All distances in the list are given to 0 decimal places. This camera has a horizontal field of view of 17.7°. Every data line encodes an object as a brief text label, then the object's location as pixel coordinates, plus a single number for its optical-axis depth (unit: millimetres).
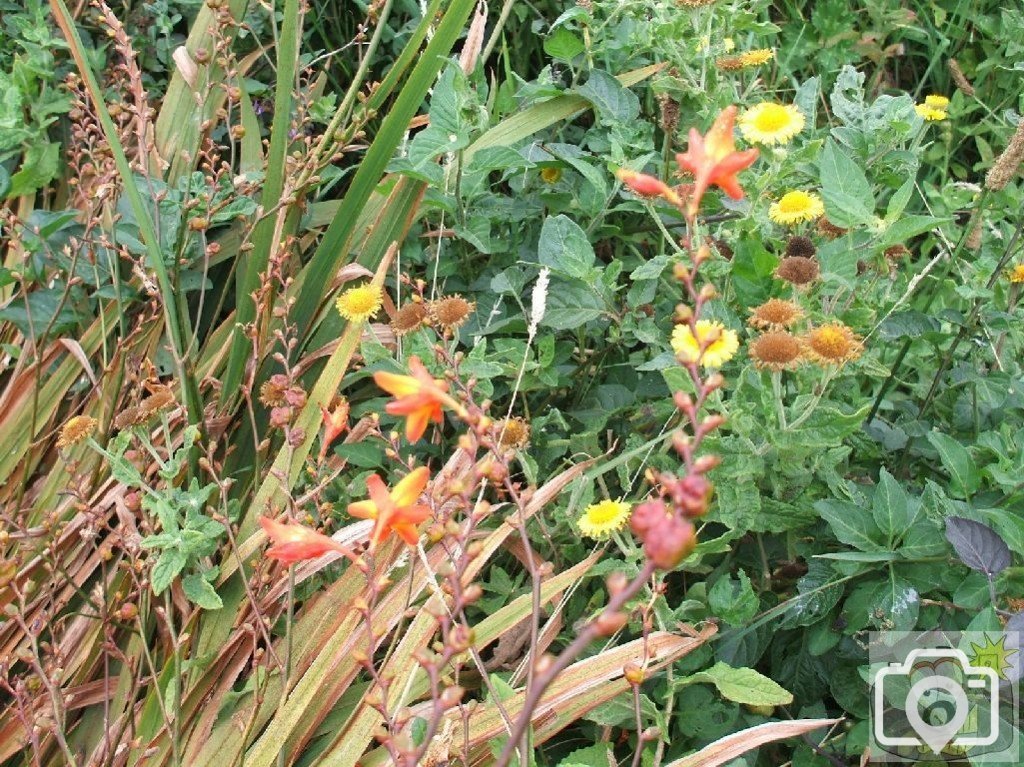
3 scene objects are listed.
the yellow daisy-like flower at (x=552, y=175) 1602
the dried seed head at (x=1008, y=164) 1439
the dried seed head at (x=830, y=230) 1484
